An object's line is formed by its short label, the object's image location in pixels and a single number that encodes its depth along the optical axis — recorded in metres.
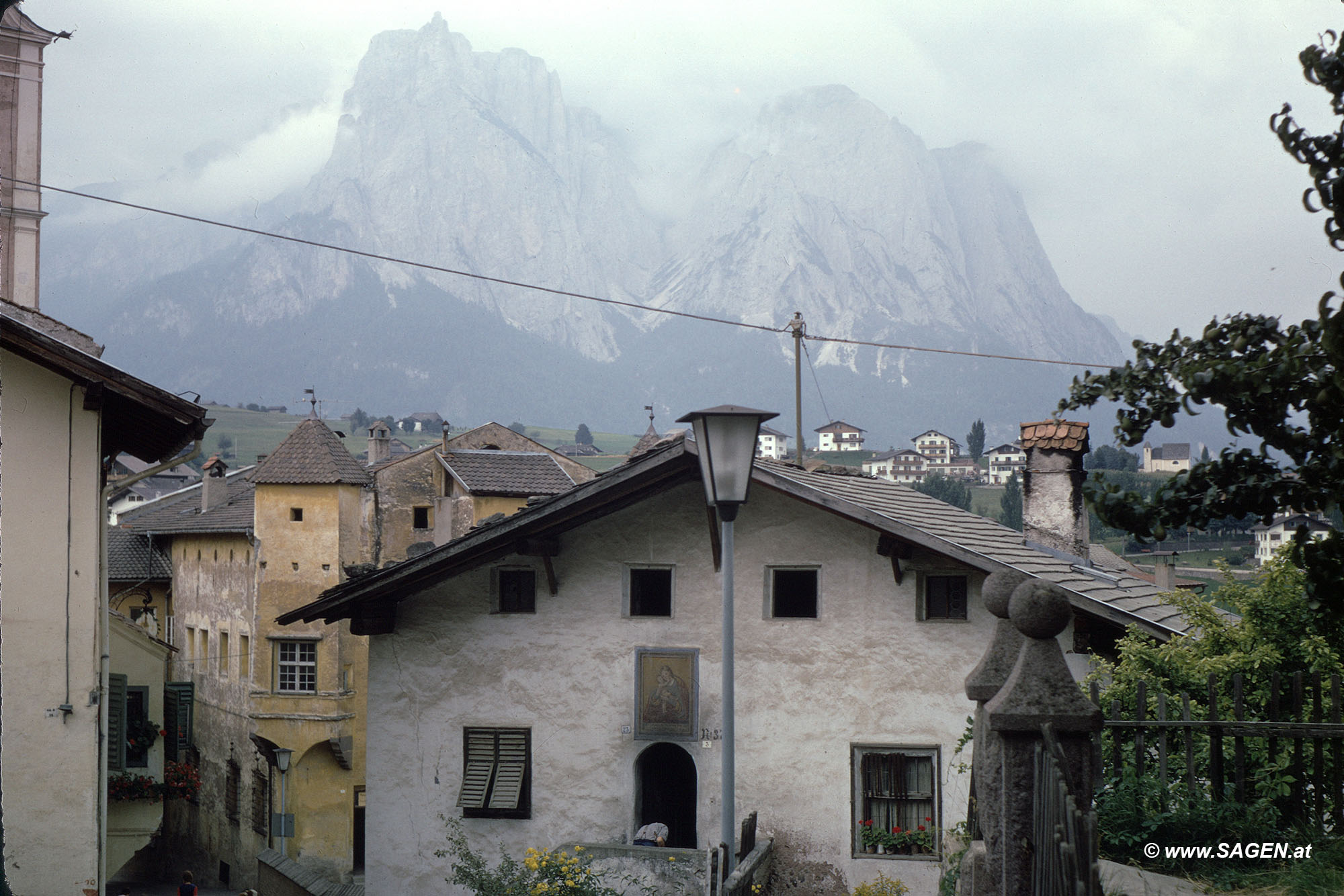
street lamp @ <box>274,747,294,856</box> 36.97
